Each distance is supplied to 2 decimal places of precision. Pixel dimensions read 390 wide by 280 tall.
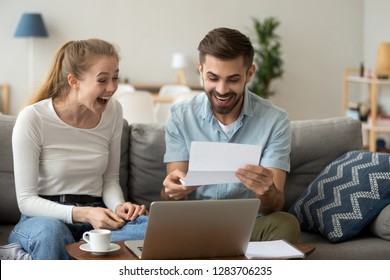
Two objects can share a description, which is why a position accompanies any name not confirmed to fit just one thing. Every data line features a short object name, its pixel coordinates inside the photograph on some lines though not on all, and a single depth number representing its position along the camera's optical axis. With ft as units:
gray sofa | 14.54
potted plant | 42.77
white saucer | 10.22
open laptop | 9.84
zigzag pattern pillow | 13.99
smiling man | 12.43
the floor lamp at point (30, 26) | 40.29
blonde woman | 12.39
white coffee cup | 10.18
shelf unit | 35.39
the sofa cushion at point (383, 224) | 13.90
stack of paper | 10.37
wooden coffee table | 10.15
